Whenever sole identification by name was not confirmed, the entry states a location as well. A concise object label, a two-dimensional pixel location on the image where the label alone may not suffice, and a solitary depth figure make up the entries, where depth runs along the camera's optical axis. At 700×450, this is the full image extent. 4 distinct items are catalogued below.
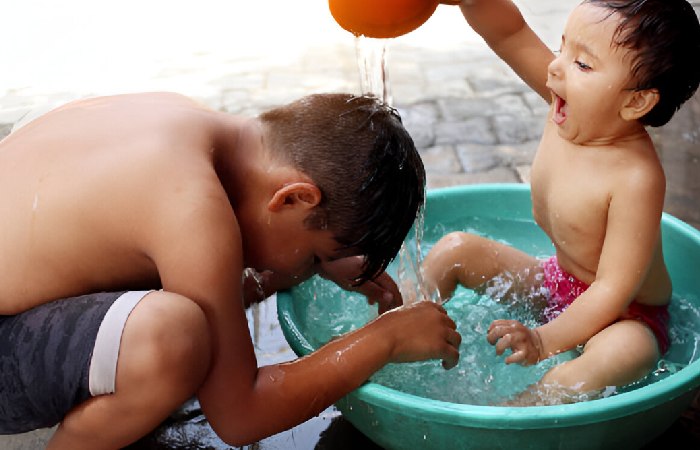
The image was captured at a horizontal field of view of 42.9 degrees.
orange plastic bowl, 1.61
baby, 1.57
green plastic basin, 1.38
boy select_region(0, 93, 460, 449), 1.38
